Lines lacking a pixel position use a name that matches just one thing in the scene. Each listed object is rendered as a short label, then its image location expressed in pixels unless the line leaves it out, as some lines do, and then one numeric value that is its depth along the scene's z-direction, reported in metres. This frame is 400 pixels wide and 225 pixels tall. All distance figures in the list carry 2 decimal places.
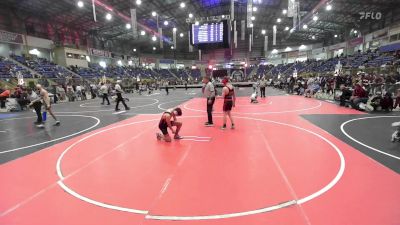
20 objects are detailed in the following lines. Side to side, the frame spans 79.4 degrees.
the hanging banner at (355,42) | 41.04
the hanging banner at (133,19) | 20.03
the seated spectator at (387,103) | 10.91
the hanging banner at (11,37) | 29.52
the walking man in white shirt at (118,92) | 13.39
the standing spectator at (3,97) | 17.66
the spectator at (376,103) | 11.08
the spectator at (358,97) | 11.39
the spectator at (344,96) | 12.92
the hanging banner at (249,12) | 17.58
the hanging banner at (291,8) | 19.60
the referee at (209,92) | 8.56
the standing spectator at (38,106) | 10.01
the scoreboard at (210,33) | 18.27
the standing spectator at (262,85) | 18.58
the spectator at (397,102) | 11.19
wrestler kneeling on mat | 6.70
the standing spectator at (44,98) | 9.65
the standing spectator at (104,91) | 17.30
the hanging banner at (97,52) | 44.59
